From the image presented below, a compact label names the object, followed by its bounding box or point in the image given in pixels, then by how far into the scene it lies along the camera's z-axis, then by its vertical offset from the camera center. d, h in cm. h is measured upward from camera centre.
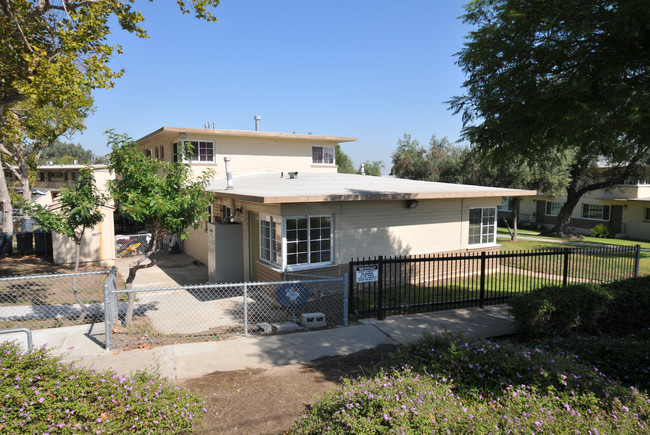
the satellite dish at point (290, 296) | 978 -237
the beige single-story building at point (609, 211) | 3153 -155
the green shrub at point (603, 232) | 3200 -302
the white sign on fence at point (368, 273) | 875 -166
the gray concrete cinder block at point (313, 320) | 855 -260
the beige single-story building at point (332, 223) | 1113 -94
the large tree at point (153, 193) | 755 -1
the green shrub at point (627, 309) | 837 -232
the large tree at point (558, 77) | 722 +220
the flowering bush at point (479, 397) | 412 -227
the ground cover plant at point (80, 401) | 417 -221
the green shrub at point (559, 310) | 767 -217
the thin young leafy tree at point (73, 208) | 839 -31
